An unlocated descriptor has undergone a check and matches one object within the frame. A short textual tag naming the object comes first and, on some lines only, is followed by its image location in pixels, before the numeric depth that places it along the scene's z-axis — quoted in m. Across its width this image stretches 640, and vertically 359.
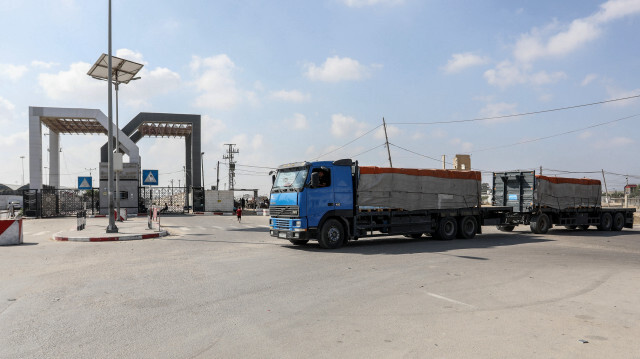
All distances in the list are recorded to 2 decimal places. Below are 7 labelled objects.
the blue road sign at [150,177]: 26.97
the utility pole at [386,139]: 37.25
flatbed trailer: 20.41
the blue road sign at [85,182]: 29.19
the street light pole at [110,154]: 18.47
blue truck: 13.67
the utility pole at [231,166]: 70.69
